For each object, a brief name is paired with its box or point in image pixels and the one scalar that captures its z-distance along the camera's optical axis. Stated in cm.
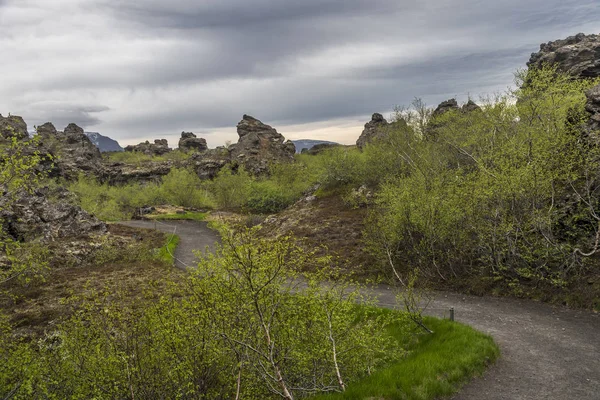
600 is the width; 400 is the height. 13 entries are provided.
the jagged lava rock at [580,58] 4050
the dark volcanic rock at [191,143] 16446
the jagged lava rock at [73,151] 9750
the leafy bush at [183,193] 7838
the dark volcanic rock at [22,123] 8650
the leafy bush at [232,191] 7131
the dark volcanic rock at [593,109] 2261
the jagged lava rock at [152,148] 16688
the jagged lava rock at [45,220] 3048
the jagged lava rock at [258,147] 10481
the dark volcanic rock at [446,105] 7871
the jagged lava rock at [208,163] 10219
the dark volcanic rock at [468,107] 4778
